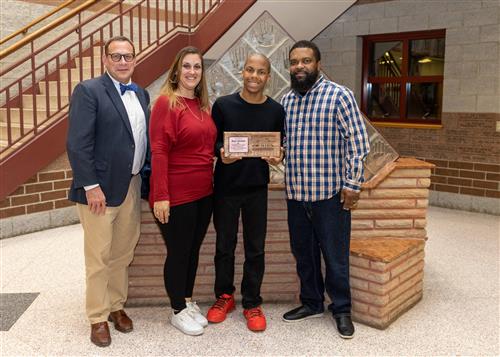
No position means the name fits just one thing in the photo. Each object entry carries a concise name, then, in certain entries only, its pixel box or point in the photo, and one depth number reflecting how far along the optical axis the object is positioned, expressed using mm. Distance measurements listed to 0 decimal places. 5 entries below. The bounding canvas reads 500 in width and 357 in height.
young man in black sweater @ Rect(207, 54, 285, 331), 2361
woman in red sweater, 2238
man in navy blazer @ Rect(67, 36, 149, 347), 2180
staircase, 4438
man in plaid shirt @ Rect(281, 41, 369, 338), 2342
